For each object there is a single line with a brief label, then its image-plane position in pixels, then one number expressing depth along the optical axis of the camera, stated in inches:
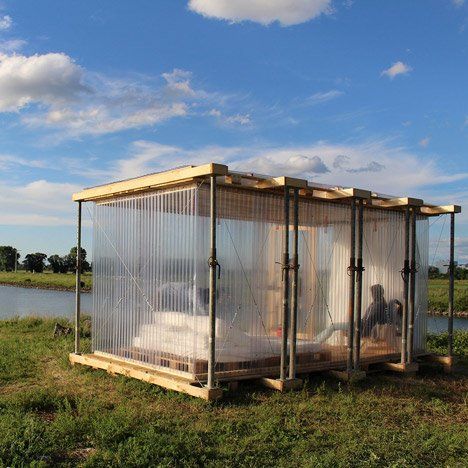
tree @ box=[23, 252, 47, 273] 3142.2
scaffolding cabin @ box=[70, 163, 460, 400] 324.8
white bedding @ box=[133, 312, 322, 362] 324.2
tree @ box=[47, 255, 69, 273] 2869.8
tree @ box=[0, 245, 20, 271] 3253.0
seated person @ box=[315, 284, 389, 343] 405.0
